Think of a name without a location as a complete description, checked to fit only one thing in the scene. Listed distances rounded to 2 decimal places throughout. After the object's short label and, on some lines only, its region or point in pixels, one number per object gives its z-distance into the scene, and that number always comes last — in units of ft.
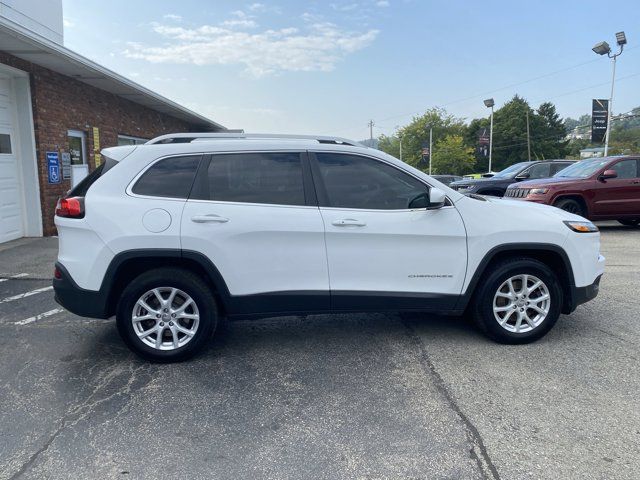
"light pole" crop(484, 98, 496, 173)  127.70
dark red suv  33.63
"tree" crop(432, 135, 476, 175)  207.31
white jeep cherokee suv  12.14
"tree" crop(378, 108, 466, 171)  246.68
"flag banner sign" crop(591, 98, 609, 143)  71.20
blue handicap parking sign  32.01
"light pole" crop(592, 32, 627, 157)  63.05
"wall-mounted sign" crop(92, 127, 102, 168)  38.50
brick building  28.37
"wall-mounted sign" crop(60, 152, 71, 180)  33.76
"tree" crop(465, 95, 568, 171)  229.45
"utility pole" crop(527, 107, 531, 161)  211.82
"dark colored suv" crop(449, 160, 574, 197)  43.55
